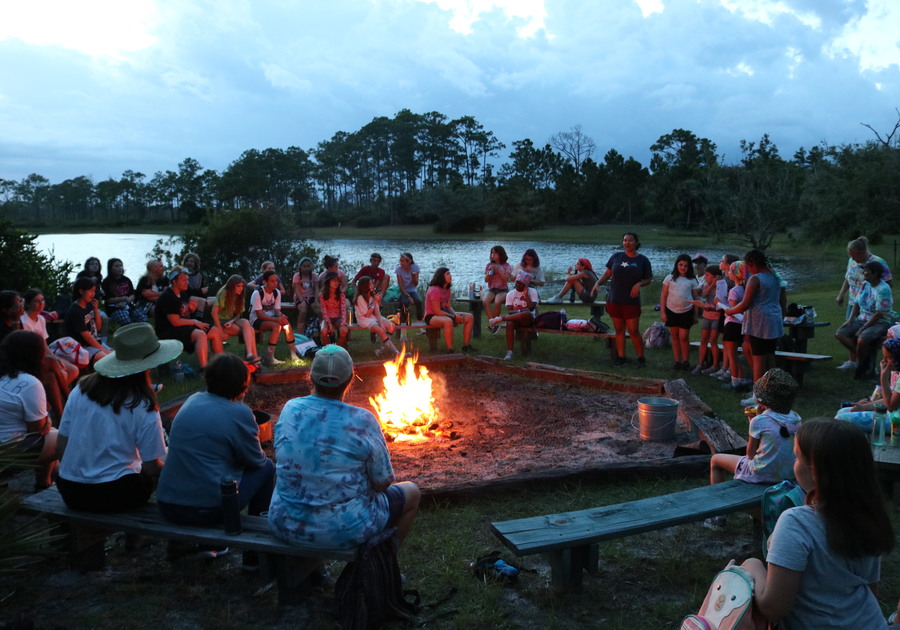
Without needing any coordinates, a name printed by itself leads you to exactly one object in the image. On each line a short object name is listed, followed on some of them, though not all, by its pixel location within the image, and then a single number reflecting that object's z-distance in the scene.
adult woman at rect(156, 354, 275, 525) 4.00
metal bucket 6.60
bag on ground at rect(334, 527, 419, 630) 3.56
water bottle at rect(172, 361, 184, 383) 9.16
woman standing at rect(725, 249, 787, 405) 7.81
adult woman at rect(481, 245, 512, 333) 12.66
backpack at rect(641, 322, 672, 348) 11.27
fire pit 6.14
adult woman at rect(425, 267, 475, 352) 11.20
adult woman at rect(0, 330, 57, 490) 4.91
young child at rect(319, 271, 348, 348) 10.72
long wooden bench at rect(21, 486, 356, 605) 3.71
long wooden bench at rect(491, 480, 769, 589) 3.76
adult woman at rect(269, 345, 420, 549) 3.58
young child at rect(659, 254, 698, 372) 9.49
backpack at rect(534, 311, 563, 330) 11.20
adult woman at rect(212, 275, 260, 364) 10.07
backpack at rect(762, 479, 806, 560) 3.54
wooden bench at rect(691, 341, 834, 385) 8.58
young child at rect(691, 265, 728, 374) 9.38
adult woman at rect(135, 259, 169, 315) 11.33
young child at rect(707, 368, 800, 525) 4.21
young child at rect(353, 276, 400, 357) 11.01
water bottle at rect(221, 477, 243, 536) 3.83
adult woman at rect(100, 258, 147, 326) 11.06
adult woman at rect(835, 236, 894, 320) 8.71
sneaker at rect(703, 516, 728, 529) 4.77
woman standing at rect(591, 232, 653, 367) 9.86
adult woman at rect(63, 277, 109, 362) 8.34
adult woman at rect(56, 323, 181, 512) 4.09
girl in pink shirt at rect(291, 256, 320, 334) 12.35
